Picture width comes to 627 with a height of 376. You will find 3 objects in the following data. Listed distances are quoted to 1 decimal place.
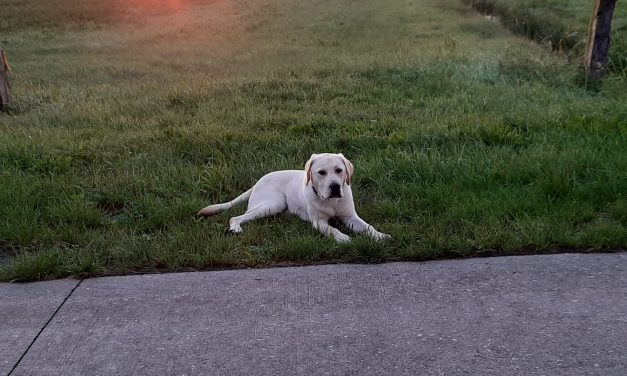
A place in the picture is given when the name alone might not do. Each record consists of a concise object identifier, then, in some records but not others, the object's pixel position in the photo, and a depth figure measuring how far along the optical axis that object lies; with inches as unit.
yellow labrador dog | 192.9
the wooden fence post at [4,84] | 359.8
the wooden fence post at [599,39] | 364.8
